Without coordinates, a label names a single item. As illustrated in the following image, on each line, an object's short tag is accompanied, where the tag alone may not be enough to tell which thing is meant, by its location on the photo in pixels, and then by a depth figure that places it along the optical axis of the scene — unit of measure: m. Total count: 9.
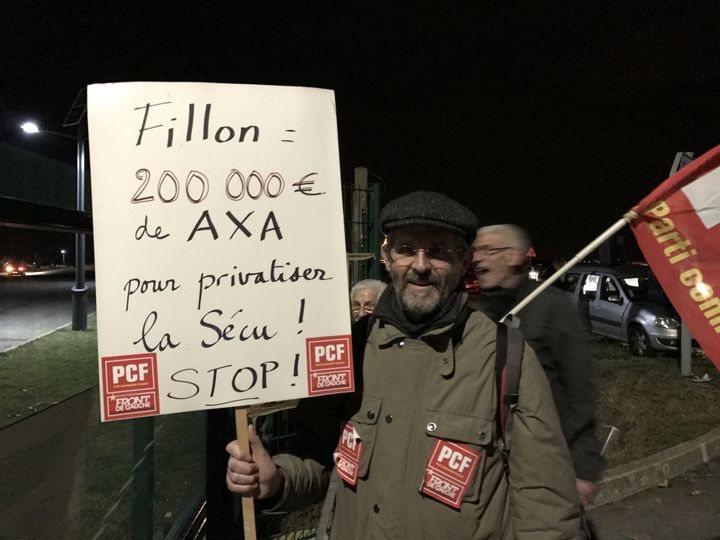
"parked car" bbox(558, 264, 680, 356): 10.02
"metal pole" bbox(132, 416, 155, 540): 2.38
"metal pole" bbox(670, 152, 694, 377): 7.34
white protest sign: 1.50
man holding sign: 1.59
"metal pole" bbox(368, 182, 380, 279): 5.58
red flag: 2.21
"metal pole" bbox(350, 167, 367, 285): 5.31
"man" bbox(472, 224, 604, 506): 2.54
